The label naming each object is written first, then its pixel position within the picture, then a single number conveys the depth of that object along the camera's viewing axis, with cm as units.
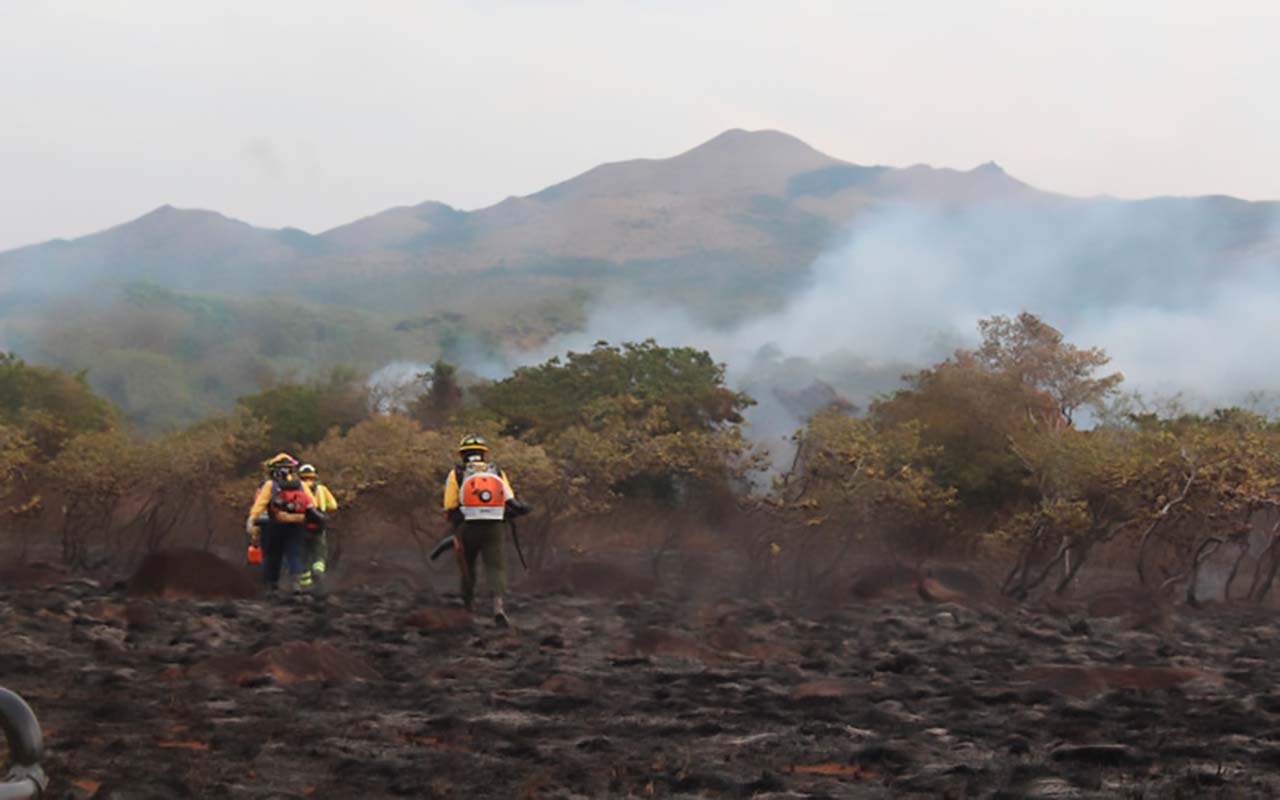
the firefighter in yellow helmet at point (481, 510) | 1789
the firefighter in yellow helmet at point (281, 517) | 2212
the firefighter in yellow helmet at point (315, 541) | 2302
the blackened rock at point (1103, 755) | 892
